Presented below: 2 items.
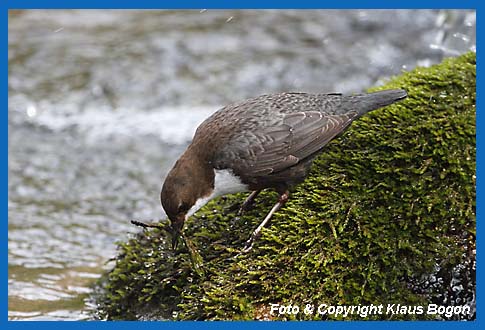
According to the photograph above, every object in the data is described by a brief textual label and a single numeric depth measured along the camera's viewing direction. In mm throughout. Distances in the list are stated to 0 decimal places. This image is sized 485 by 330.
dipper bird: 6945
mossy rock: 6625
